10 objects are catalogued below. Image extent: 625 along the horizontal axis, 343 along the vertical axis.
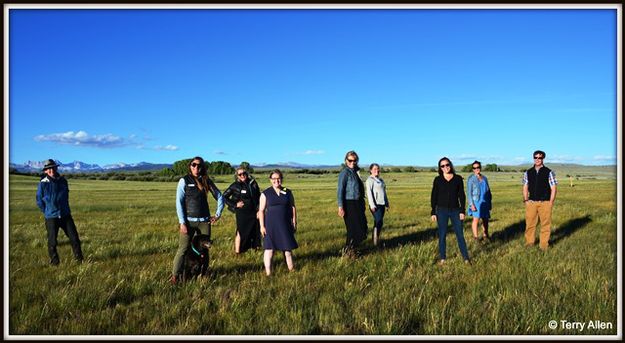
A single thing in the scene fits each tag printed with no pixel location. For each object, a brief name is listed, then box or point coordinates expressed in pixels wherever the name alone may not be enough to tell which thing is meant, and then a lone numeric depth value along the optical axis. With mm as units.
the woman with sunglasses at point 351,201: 8719
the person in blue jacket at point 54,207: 8562
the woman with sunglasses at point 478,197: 11289
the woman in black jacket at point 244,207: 9852
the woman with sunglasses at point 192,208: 6852
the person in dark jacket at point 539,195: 9700
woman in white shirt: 10836
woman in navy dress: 7477
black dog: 6863
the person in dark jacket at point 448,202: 8305
